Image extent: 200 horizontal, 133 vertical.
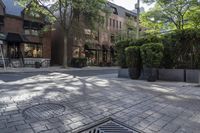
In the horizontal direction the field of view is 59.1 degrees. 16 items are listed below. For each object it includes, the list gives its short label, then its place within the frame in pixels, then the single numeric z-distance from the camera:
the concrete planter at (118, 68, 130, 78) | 10.91
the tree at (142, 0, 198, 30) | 16.28
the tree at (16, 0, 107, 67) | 19.17
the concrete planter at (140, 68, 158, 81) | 9.05
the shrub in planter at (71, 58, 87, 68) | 23.34
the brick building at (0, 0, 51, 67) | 20.40
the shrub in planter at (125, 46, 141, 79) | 9.75
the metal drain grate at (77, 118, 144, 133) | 2.99
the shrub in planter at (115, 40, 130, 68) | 11.20
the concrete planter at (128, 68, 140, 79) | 9.91
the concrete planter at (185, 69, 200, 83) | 8.66
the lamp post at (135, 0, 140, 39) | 12.79
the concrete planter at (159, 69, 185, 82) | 9.19
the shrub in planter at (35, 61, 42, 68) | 20.20
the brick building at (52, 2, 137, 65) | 25.55
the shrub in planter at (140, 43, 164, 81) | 8.92
